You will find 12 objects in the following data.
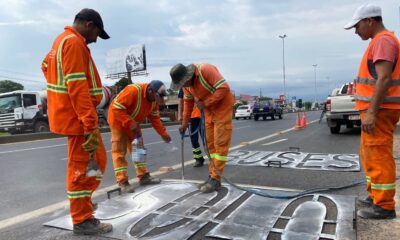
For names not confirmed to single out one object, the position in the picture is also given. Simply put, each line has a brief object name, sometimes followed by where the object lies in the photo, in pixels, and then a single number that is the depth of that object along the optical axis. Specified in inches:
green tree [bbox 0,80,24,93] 2487.8
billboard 1596.9
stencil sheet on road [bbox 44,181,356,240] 126.7
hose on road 167.3
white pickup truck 465.1
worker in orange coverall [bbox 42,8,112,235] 121.6
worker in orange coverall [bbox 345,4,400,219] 127.4
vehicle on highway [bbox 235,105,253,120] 1413.6
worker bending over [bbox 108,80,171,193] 189.6
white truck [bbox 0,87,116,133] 724.7
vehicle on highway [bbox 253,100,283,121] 1210.0
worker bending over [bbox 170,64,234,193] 185.6
